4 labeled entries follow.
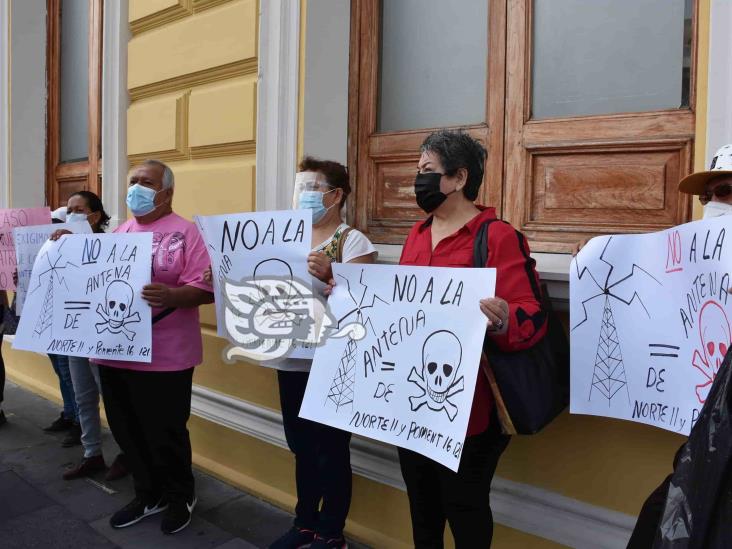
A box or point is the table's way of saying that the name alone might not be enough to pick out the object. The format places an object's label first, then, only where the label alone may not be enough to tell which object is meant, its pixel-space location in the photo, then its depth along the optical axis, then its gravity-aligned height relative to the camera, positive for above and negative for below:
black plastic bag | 1.05 -0.37
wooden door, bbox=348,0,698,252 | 2.61 +0.57
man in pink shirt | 3.04 -0.59
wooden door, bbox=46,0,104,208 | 5.74 +1.32
